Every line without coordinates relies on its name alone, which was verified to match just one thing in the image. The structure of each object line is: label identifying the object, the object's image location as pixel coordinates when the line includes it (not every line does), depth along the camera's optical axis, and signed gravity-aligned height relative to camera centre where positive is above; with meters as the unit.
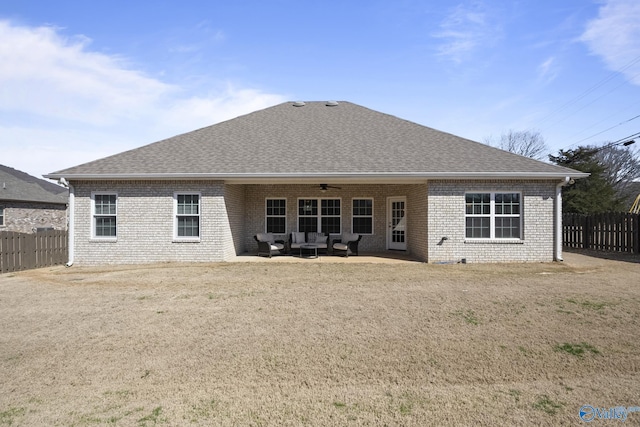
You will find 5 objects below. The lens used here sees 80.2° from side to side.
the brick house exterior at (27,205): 23.31 +0.92
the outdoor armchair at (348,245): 14.58 -0.96
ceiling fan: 15.34 +1.33
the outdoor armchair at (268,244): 14.41 -0.98
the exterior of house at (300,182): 12.83 +0.89
